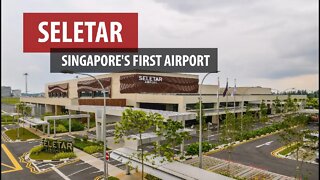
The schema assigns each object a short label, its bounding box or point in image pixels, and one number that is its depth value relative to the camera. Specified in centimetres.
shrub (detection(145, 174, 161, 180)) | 2389
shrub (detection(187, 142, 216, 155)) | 3338
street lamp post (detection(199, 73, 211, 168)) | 2602
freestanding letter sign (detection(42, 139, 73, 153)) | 3459
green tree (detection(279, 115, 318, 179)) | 2172
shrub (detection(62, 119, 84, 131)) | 5484
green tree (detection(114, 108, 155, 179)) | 1895
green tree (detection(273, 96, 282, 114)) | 7681
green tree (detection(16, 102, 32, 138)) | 5367
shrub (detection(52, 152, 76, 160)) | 3232
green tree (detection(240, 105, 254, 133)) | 3897
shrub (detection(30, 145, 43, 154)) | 3502
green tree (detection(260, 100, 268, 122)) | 6506
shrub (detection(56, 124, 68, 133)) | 5288
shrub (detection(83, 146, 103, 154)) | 3522
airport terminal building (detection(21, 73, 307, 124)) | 6277
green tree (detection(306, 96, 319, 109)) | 8825
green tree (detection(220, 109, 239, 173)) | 2891
